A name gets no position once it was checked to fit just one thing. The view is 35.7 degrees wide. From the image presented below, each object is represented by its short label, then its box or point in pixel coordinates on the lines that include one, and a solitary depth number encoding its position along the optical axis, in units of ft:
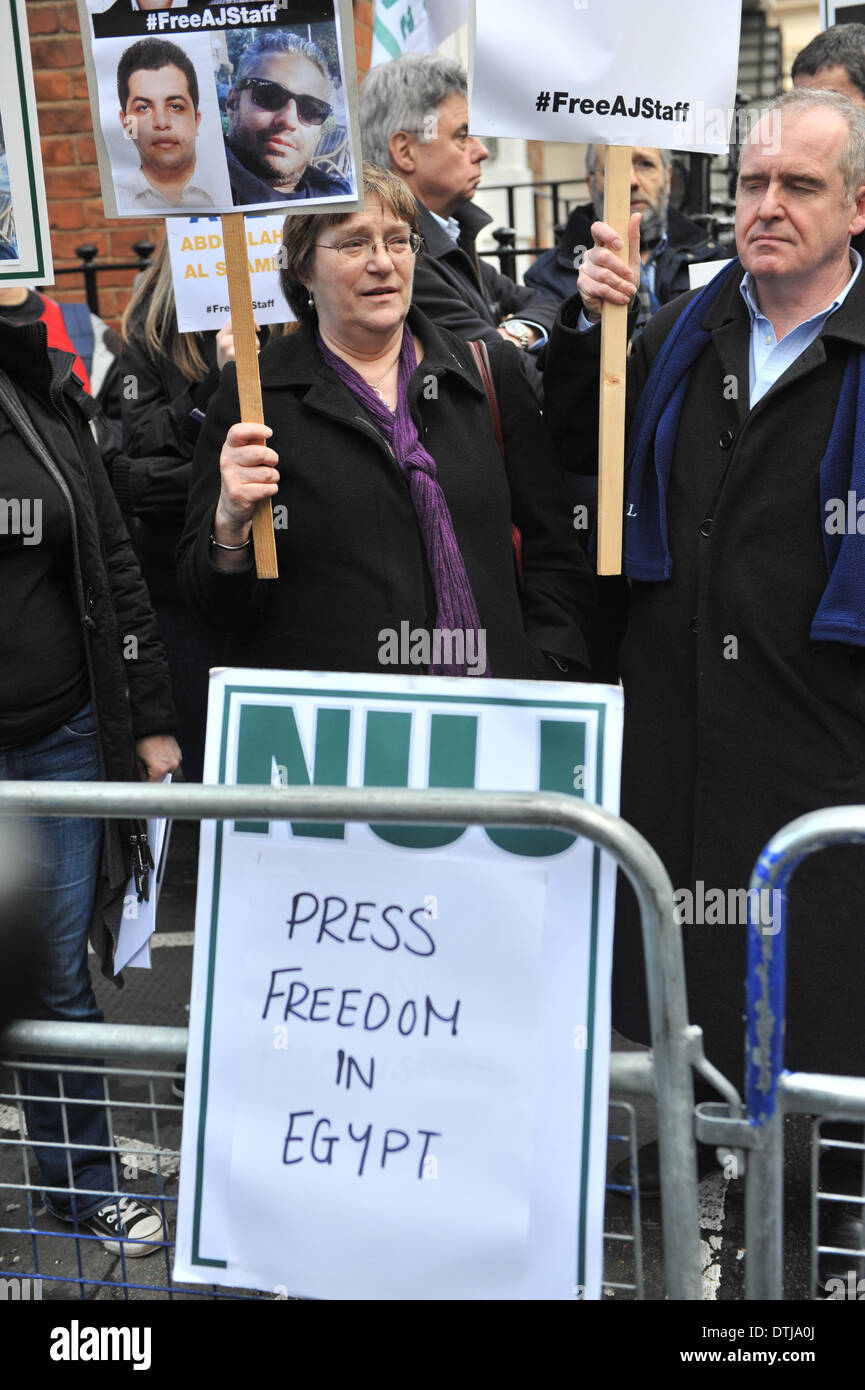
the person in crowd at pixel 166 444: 12.08
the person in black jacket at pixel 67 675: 8.94
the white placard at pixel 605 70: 7.48
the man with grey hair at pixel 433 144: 12.00
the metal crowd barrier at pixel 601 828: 5.09
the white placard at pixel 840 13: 15.15
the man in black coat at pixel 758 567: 8.20
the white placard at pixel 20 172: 7.61
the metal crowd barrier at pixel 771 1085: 5.05
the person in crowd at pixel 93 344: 11.66
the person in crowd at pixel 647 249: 14.58
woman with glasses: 8.43
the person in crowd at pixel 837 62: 12.92
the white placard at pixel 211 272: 11.44
